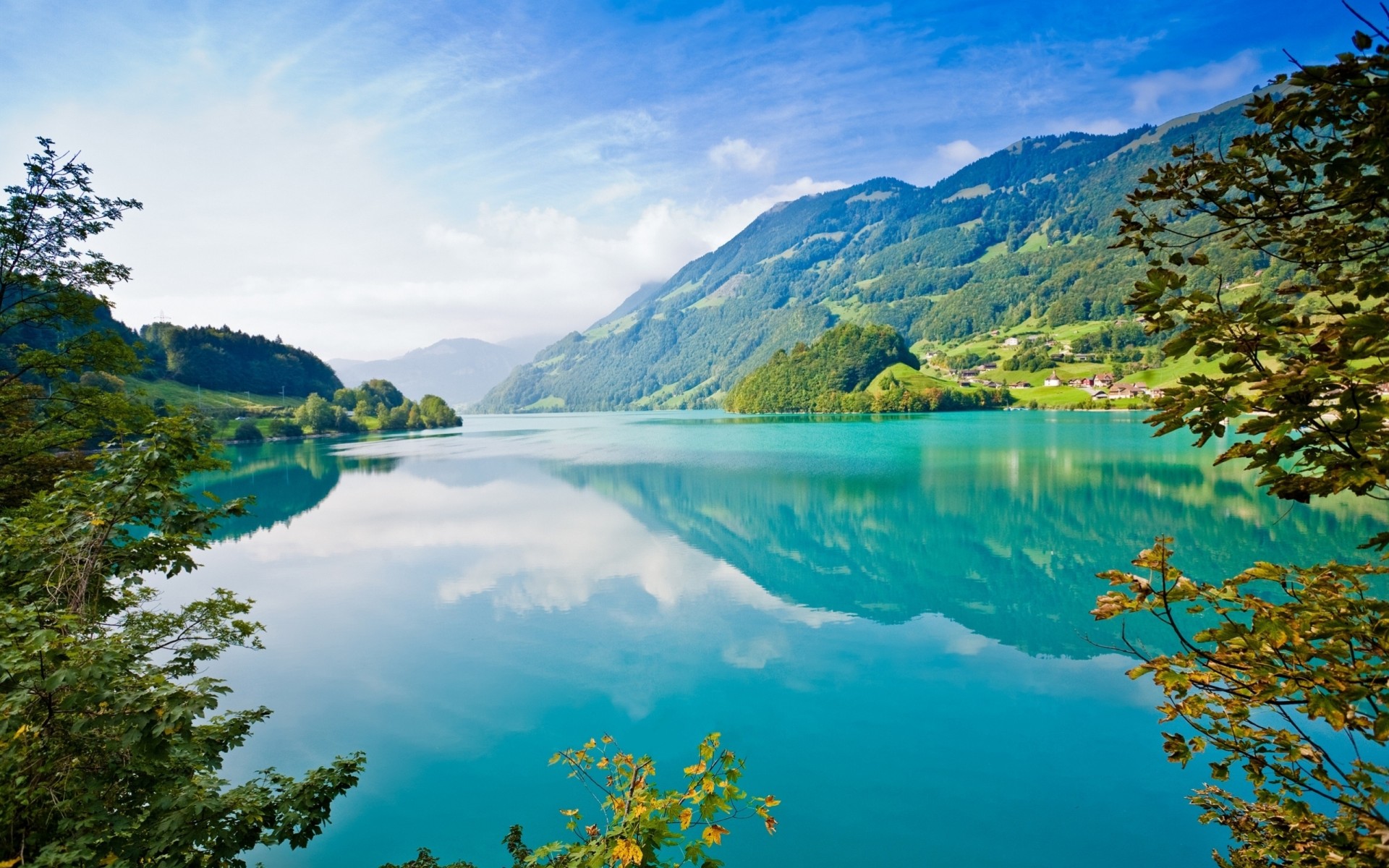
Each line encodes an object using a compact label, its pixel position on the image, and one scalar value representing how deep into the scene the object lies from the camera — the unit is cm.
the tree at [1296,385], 288
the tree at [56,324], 1046
